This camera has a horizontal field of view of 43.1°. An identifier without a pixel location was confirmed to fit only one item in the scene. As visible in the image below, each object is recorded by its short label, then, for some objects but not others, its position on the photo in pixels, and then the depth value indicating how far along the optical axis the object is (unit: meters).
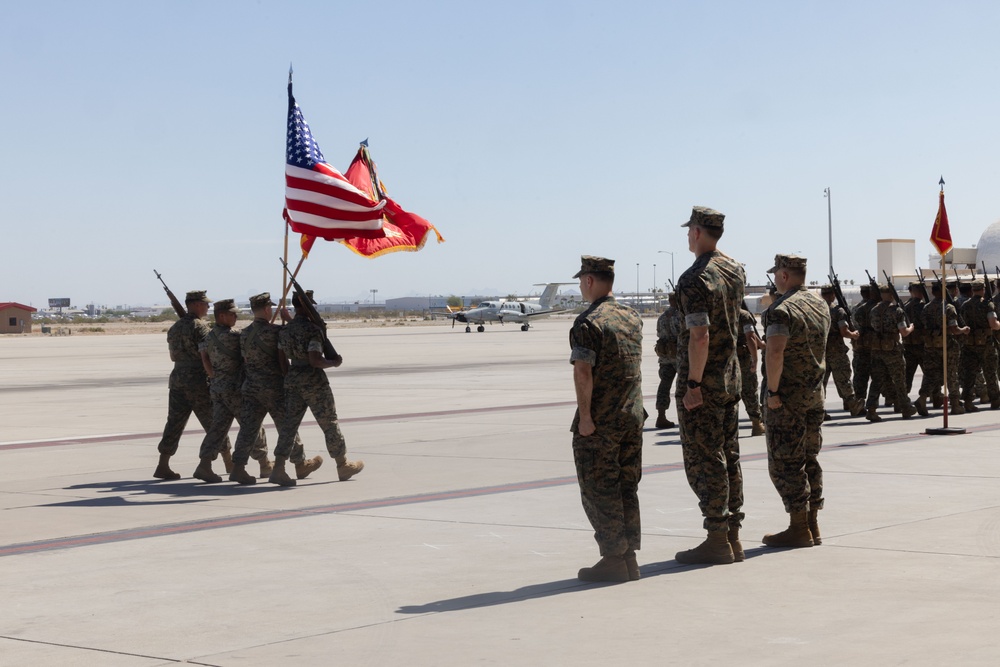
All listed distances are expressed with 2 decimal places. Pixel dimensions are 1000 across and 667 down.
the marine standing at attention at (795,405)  8.07
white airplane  87.06
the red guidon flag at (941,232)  15.59
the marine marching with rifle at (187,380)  12.39
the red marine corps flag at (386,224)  15.09
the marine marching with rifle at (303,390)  11.66
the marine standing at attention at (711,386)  7.43
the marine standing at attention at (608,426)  7.12
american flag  13.31
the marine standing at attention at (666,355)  15.14
